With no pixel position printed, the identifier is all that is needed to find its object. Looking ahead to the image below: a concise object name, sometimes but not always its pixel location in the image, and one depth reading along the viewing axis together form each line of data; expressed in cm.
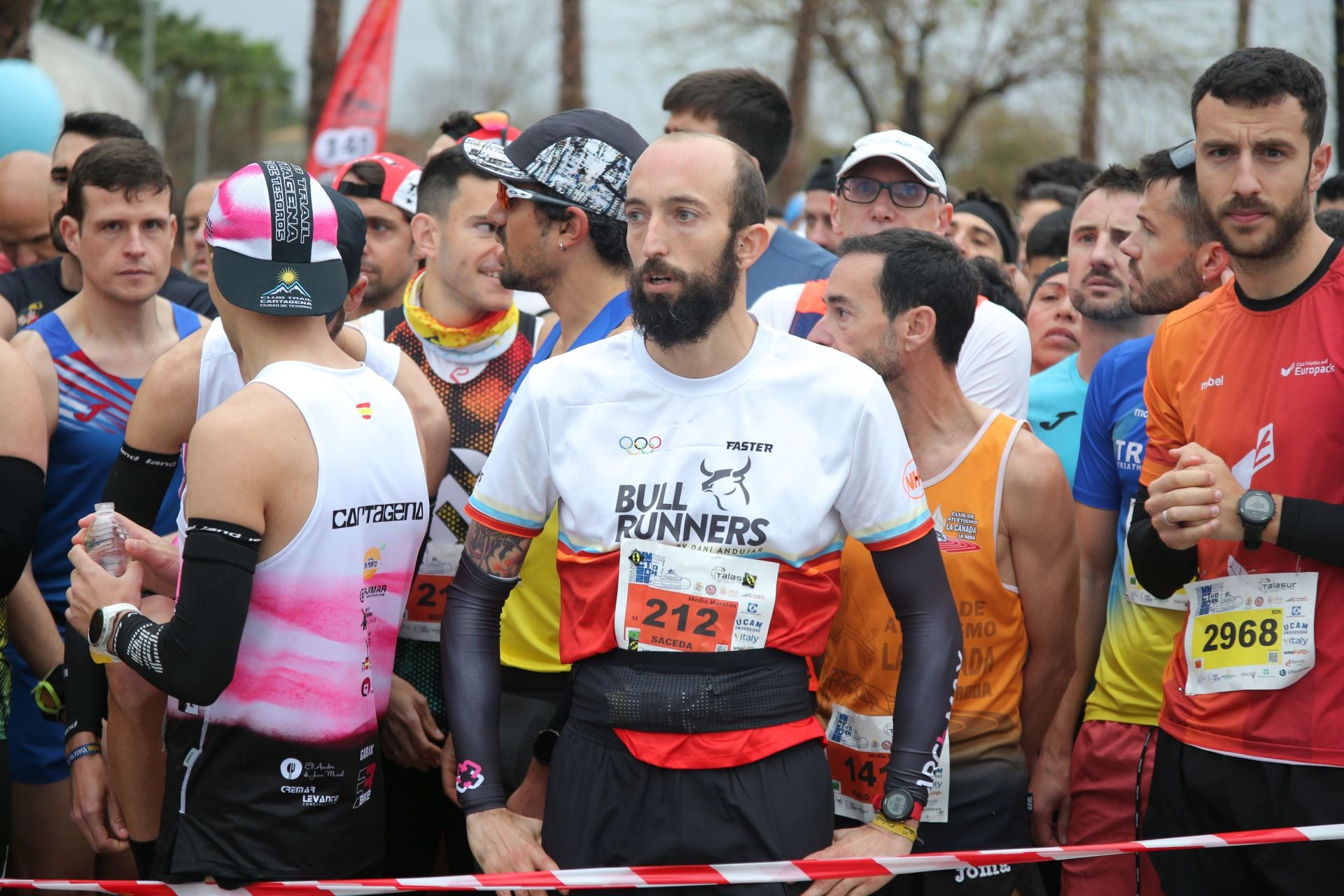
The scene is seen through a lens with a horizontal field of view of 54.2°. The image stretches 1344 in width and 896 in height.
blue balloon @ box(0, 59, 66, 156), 782
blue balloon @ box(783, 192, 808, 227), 1173
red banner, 1169
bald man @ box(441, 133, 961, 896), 279
